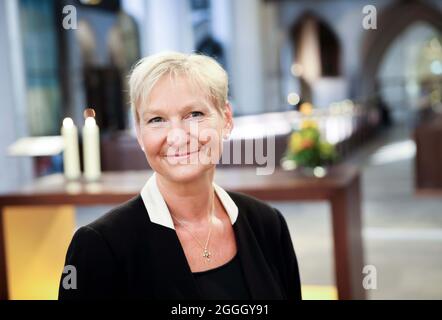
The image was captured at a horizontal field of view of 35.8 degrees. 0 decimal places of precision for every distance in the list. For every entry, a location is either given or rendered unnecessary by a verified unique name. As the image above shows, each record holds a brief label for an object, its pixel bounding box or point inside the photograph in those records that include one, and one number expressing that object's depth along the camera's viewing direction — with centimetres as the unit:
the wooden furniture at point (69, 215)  297
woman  107
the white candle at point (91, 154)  294
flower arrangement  359
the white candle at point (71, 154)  308
